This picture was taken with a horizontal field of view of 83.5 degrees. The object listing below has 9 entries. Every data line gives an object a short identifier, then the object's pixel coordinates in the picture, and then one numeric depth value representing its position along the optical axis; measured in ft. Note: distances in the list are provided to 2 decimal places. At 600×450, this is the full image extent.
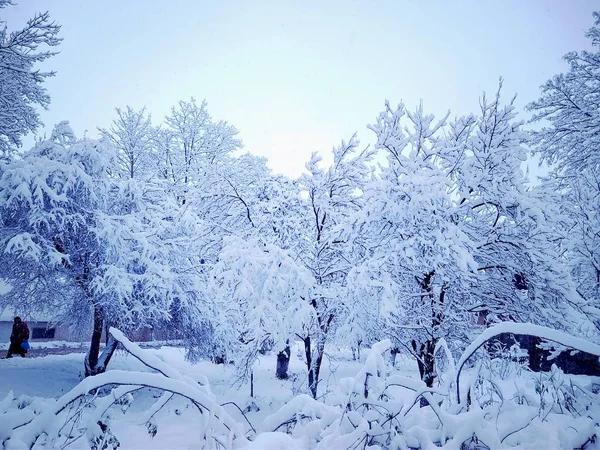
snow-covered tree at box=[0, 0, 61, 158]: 28.19
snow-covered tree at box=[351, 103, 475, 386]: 17.62
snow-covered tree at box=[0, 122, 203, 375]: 23.07
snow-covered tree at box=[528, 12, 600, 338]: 25.10
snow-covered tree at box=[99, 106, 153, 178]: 51.88
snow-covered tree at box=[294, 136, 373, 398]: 24.53
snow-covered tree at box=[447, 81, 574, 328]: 18.51
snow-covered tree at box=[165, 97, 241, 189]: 55.31
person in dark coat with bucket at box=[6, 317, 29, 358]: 38.10
